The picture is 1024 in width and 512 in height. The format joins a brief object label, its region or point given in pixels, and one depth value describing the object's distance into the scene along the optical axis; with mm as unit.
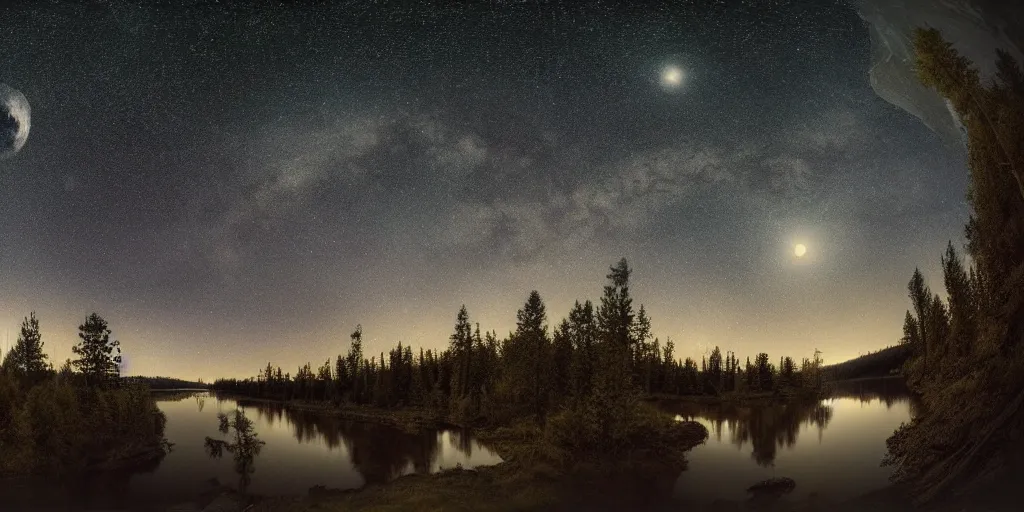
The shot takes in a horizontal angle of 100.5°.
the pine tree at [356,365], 21516
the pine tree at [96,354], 19312
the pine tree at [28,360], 24422
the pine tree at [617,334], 18891
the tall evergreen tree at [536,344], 21609
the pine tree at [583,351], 19781
